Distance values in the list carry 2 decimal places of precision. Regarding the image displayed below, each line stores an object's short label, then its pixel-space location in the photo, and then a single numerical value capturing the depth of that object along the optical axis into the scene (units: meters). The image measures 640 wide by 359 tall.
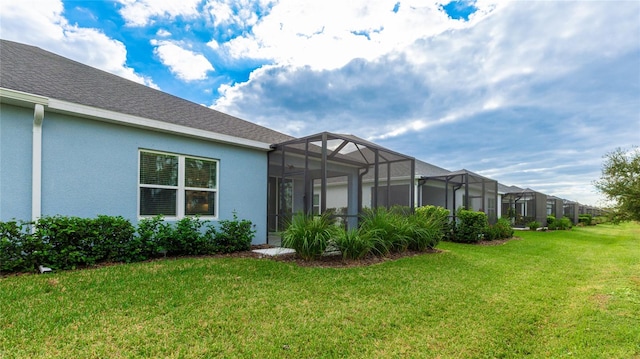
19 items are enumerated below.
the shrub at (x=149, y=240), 5.89
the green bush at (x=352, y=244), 6.68
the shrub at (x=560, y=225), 21.29
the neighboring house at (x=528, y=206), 21.87
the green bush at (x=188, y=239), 6.47
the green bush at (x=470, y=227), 11.55
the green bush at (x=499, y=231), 12.49
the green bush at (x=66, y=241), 4.93
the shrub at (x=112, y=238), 5.48
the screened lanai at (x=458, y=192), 13.99
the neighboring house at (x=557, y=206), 27.03
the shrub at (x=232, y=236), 7.24
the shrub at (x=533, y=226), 20.25
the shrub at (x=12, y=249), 4.63
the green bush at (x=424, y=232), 8.27
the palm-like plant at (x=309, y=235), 6.48
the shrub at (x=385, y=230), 7.42
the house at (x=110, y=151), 5.20
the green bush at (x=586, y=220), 30.92
